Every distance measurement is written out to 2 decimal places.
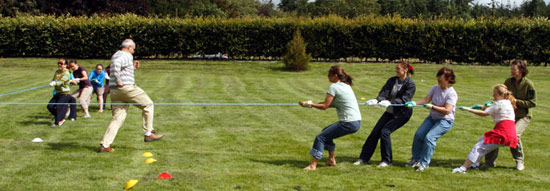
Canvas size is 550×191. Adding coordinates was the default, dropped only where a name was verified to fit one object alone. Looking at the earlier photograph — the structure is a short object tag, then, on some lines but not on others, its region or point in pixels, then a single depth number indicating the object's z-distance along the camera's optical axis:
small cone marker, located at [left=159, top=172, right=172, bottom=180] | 7.44
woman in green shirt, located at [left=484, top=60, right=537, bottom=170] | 8.12
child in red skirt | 7.80
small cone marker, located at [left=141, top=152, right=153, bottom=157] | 8.88
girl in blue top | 14.55
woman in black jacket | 8.15
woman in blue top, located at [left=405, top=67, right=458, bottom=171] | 7.88
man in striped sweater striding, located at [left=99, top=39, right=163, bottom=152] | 9.10
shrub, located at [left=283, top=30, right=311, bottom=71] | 31.92
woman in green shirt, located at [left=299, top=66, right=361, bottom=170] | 7.88
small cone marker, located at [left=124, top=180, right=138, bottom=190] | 6.92
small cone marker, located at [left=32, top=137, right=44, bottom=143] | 10.20
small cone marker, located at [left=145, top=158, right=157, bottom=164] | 8.43
